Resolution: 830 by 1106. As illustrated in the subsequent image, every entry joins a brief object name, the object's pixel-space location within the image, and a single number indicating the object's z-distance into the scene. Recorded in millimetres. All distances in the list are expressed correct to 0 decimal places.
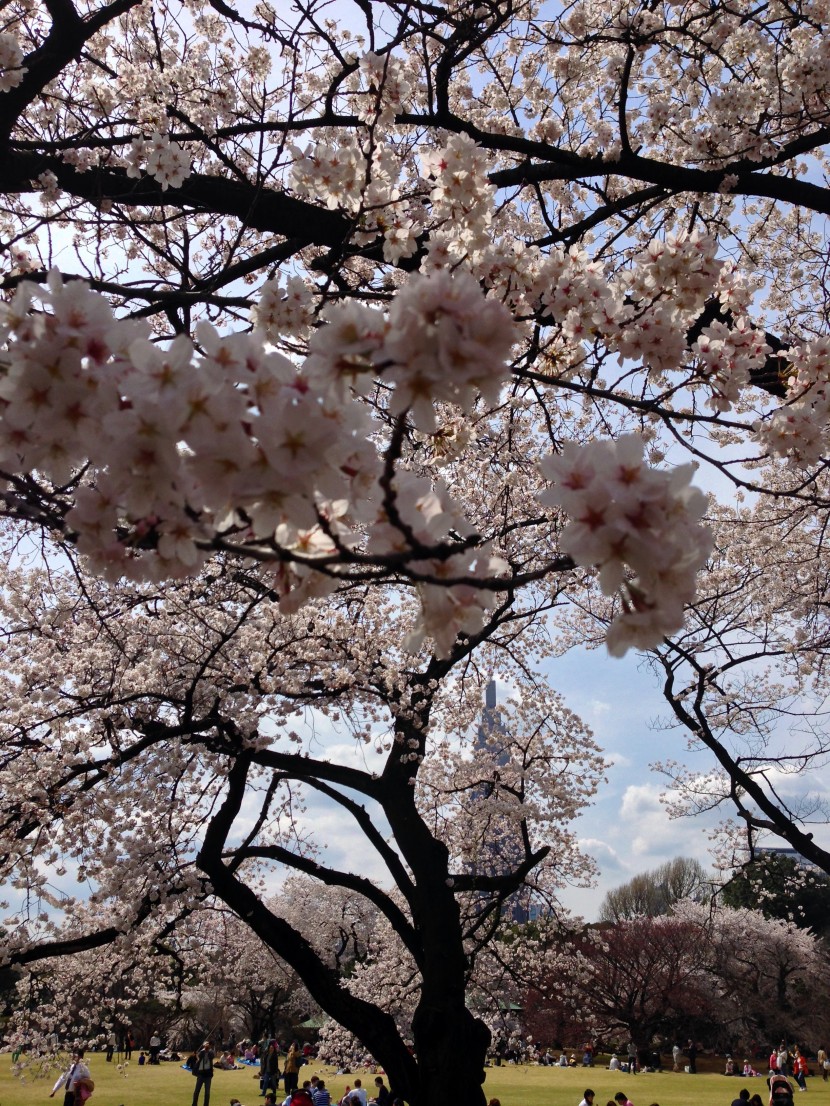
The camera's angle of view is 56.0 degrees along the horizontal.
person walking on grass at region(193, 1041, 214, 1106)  12672
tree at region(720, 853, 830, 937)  31844
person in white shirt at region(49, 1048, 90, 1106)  10297
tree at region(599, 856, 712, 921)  40469
